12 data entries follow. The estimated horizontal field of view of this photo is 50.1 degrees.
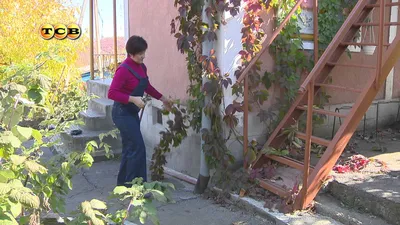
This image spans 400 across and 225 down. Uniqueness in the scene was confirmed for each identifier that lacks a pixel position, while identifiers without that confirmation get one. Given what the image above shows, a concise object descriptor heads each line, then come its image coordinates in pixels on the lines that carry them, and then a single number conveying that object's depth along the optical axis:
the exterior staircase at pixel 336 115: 3.80
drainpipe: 4.54
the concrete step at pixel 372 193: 3.52
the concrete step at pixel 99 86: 8.28
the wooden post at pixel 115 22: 8.16
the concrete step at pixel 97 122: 7.18
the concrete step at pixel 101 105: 7.36
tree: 9.69
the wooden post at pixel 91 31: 8.70
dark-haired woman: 4.52
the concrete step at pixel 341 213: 3.54
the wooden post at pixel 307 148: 3.80
